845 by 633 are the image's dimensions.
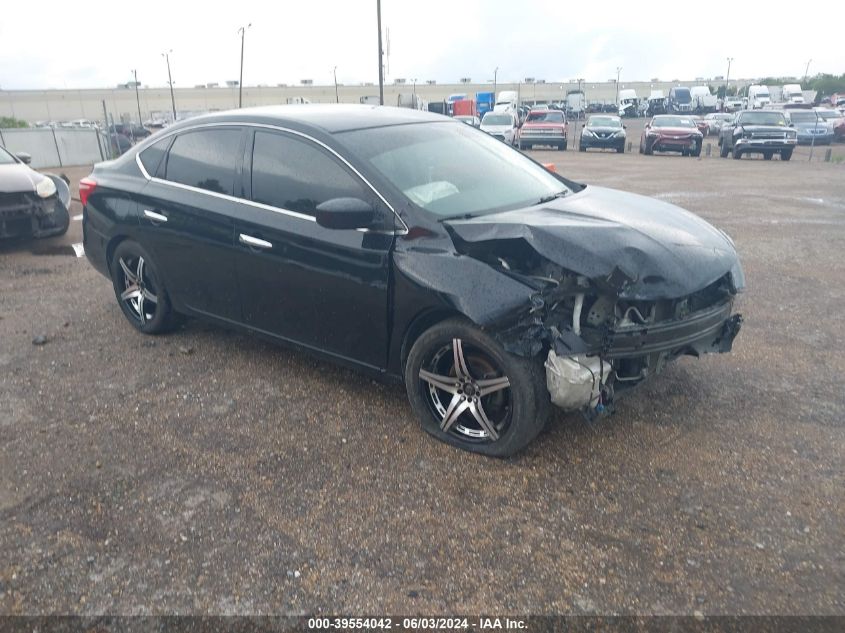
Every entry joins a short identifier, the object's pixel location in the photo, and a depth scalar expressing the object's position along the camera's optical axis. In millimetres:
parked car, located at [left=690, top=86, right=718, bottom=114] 61481
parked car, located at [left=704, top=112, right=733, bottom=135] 38219
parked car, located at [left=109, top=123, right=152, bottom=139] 35719
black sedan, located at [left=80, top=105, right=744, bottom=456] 3254
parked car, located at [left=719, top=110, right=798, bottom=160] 21625
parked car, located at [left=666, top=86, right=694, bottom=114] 59656
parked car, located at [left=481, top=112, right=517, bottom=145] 29078
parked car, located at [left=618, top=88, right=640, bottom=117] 63094
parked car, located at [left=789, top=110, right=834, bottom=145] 28078
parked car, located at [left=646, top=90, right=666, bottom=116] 61938
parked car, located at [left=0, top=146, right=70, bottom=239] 8121
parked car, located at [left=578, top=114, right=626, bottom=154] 26797
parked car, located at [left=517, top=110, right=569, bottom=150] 27797
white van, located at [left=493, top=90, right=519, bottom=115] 51862
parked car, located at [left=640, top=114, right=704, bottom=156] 24297
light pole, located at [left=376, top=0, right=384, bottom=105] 24933
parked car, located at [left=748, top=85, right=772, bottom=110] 53988
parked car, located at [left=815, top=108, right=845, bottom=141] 31000
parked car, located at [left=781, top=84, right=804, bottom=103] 55875
